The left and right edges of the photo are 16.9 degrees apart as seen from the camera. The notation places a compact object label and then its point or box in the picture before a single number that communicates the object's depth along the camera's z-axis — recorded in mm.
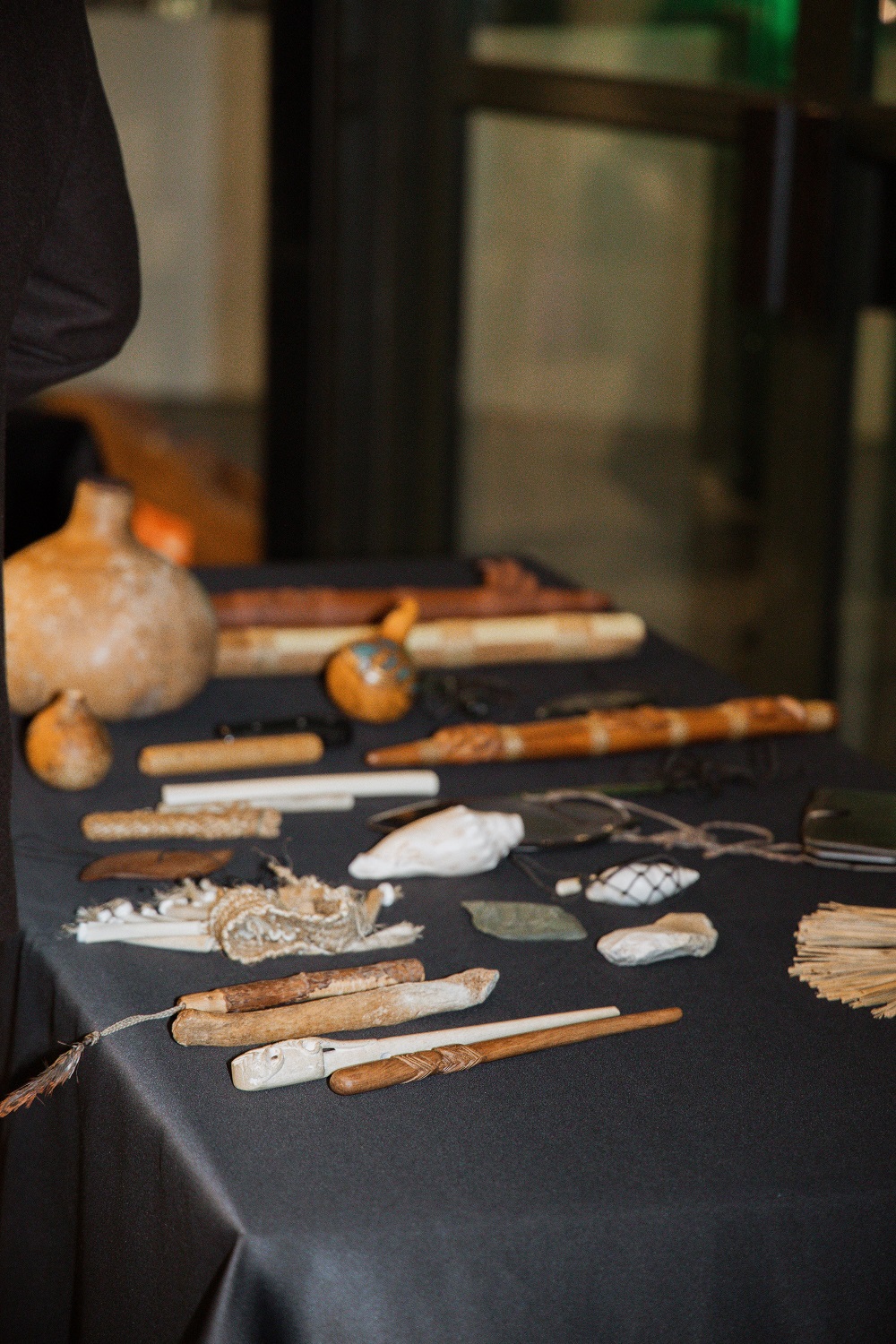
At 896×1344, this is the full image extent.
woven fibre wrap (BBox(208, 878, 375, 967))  2381
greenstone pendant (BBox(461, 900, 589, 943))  2431
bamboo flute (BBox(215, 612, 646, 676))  3019
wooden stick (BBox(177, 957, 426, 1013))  2298
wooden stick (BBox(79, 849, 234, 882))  2502
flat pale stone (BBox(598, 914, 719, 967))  2397
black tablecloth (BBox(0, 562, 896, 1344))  2108
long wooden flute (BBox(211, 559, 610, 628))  3108
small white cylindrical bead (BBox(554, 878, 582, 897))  2510
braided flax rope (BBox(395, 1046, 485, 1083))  2243
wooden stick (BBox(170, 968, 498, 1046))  2264
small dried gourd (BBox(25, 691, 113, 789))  2668
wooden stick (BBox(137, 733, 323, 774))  2738
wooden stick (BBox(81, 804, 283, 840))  2585
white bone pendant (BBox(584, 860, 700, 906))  2496
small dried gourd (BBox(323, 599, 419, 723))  2851
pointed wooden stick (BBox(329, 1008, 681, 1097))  2226
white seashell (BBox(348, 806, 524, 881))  2527
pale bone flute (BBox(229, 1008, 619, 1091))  2219
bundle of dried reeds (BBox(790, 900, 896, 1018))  2377
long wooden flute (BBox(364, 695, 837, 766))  2780
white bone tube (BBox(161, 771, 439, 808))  2660
